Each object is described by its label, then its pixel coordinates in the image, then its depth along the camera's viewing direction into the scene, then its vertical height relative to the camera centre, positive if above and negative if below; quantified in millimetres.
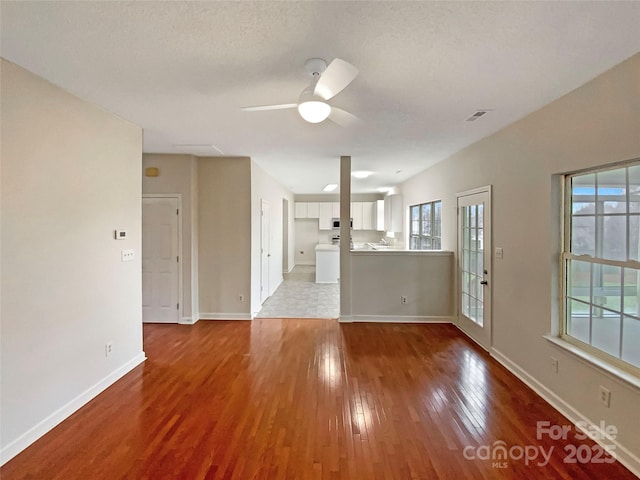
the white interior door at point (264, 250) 5777 -279
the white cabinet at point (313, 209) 10102 +851
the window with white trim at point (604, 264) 2059 -201
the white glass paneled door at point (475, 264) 3745 -376
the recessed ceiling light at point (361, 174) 6086 +1235
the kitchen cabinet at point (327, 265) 8031 -752
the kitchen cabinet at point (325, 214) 10086 +691
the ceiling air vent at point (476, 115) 2896 +1149
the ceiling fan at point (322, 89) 1707 +884
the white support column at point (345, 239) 4789 -52
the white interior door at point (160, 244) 4719 -131
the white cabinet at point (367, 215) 9688 +636
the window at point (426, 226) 5664 +190
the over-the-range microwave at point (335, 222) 10109 +436
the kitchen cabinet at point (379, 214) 9117 +630
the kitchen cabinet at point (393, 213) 7850 +586
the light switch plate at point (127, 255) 3162 -201
